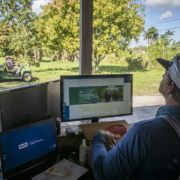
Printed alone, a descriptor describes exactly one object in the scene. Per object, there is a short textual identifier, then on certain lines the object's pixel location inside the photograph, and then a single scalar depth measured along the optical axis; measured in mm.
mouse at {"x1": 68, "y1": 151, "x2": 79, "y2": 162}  1178
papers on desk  991
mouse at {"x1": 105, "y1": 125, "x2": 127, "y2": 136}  1291
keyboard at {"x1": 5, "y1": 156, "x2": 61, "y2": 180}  1007
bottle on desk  1134
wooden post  1768
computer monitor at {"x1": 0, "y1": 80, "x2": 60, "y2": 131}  1028
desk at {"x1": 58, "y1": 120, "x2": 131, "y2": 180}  1345
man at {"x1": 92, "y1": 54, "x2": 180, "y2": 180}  685
